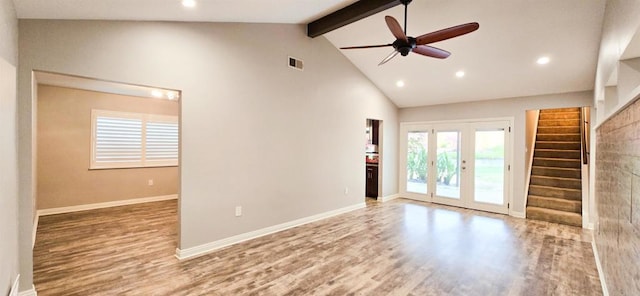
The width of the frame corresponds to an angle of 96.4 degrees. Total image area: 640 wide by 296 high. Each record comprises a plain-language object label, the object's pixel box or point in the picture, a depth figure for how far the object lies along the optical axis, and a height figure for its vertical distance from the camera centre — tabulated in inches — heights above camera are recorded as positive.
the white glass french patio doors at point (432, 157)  224.5 -7.7
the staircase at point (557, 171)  210.7 -18.1
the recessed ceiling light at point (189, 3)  111.3 +57.1
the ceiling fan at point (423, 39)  108.0 +45.4
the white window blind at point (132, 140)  231.8 +6.1
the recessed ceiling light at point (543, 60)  172.3 +54.2
